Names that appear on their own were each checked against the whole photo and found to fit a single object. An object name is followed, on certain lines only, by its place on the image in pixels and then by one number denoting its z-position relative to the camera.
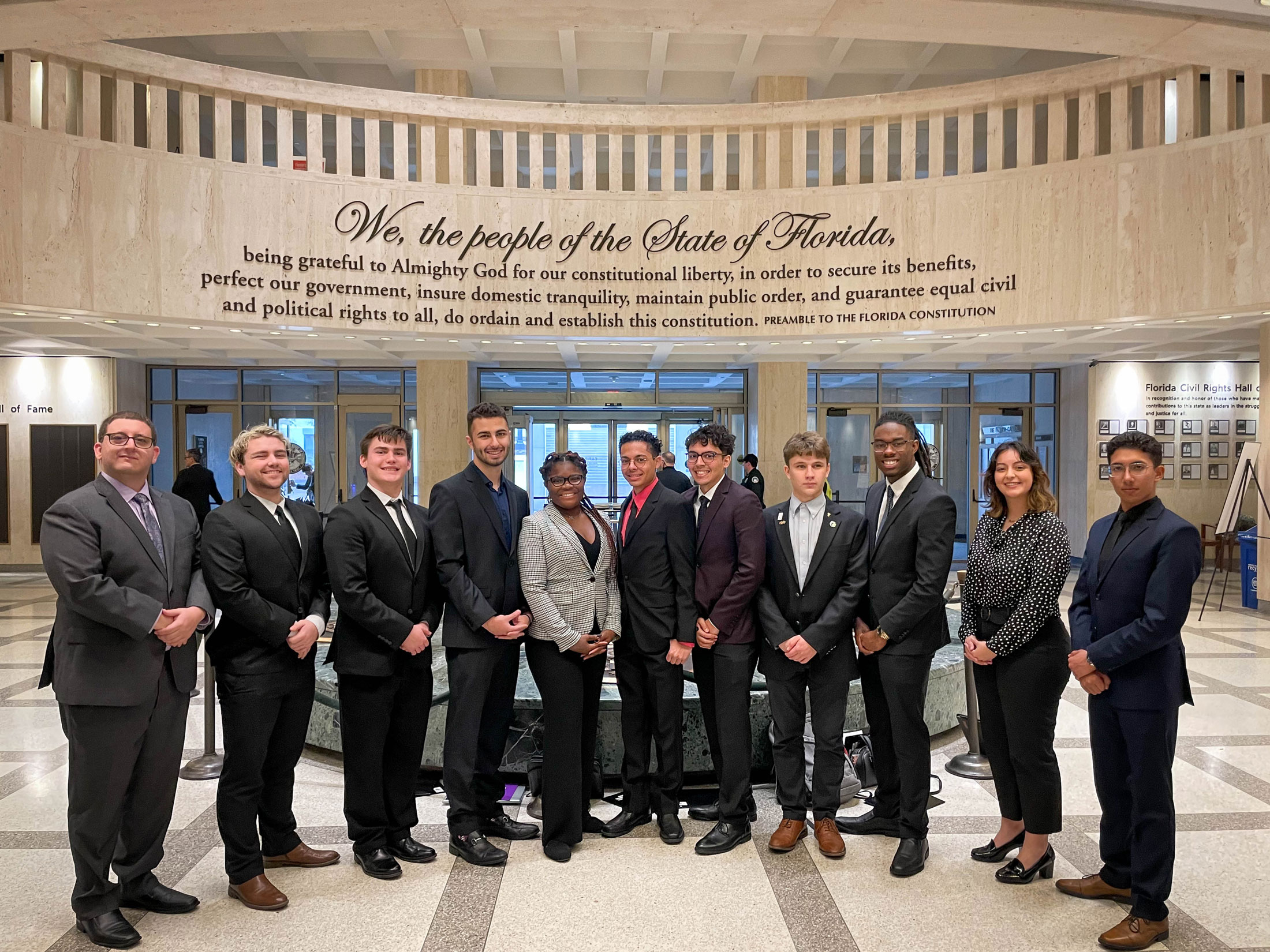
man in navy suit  2.95
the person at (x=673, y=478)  9.16
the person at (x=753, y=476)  11.30
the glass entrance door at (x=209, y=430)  14.92
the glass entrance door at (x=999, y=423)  15.35
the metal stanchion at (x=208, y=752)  4.72
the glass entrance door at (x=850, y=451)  15.21
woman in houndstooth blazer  3.69
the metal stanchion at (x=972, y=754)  4.72
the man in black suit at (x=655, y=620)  3.84
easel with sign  9.08
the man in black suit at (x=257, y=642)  3.24
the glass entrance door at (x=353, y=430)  14.95
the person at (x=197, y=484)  10.53
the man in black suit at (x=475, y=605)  3.62
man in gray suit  2.96
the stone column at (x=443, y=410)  11.83
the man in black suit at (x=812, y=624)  3.74
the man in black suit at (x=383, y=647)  3.46
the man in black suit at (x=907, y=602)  3.59
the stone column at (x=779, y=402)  12.30
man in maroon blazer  3.80
